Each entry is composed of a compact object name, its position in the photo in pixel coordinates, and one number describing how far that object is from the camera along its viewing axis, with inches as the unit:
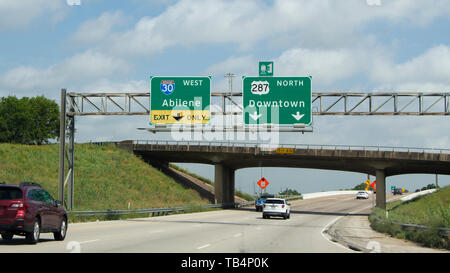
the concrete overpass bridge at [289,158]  2561.5
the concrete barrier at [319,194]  4723.9
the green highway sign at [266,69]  1446.9
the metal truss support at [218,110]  1446.9
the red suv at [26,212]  660.1
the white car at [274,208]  1740.9
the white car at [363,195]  4425.2
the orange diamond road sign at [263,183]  2994.6
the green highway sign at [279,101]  1434.5
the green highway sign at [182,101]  1465.3
